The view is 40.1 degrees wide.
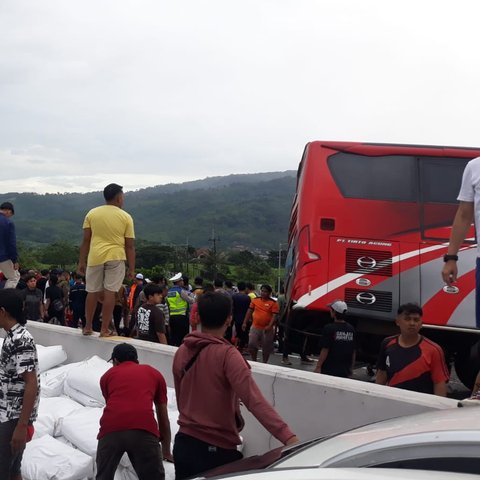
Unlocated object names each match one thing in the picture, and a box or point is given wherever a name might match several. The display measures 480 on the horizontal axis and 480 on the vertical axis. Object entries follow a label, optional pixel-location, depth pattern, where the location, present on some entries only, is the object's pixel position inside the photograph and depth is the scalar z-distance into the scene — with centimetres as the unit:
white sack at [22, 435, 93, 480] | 502
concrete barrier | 441
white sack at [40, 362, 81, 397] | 652
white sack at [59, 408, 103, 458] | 533
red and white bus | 891
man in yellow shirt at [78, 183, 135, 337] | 707
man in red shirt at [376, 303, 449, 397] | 483
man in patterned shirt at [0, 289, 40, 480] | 423
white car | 220
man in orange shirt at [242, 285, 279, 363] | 1129
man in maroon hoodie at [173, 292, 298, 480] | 347
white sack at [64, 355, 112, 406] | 620
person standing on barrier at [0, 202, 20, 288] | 805
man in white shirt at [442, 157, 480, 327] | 394
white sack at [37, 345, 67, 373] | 729
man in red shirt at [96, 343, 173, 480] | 430
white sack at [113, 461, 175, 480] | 490
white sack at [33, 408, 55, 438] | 559
